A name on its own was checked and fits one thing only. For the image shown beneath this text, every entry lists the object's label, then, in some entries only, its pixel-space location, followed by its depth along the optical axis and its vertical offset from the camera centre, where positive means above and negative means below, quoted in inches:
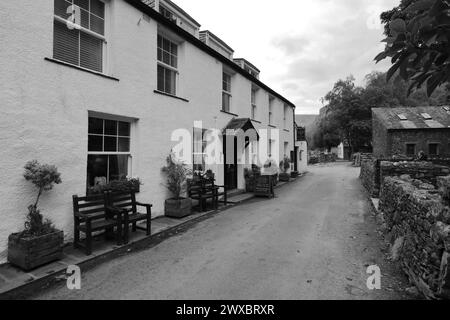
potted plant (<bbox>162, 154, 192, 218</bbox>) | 294.6 -31.8
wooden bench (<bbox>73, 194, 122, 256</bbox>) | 183.8 -42.9
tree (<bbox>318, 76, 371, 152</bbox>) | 1567.4 +299.3
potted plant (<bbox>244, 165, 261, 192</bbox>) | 488.1 -28.6
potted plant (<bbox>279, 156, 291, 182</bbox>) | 690.2 -19.1
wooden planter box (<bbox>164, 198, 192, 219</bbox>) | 293.3 -52.4
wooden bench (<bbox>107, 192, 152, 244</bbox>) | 209.0 -39.8
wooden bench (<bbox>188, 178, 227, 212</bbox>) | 335.3 -37.9
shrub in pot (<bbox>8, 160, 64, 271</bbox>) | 157.0 -46.4
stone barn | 988.2 +101.0
